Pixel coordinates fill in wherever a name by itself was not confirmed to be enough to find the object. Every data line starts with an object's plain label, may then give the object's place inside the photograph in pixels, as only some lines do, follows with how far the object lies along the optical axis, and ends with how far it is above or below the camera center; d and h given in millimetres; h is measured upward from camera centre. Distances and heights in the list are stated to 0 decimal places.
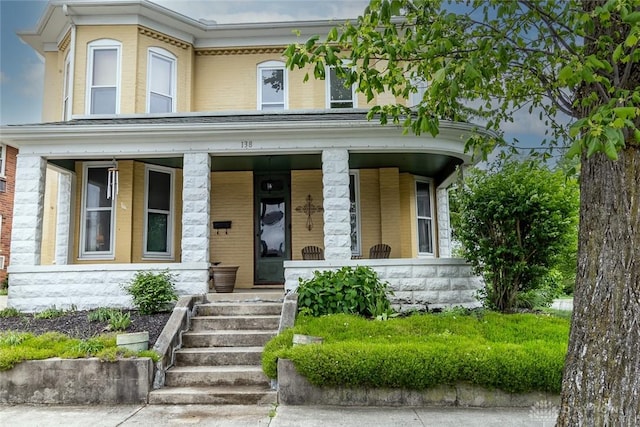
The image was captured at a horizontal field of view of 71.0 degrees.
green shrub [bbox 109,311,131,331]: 6516 -954
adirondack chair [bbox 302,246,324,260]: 9789 +37
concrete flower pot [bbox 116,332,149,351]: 5453 -1030
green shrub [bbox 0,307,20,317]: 7550 -914
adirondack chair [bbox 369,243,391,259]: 9820 +60
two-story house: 7973 +1887
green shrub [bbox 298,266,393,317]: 6922 -629
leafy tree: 2850 +539
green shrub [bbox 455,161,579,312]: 7367 +434
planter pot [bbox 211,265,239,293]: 8531 -421
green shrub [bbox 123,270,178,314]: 7297 -591
